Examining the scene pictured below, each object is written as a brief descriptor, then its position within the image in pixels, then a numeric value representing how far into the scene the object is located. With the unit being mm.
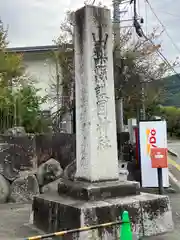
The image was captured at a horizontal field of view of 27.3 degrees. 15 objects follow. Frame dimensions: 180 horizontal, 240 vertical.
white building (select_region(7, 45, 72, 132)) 21312
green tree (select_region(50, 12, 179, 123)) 15691
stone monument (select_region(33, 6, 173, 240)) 6355
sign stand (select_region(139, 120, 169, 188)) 10312
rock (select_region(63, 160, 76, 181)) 10844
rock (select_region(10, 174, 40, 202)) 10188
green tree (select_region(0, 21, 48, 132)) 14211
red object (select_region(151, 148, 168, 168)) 9414
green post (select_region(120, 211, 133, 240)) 5062
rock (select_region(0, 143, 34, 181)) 10242
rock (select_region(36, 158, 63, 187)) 10734
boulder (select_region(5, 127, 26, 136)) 10987
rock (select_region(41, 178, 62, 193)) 10588
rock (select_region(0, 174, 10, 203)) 10070
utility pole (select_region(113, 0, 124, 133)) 13927
